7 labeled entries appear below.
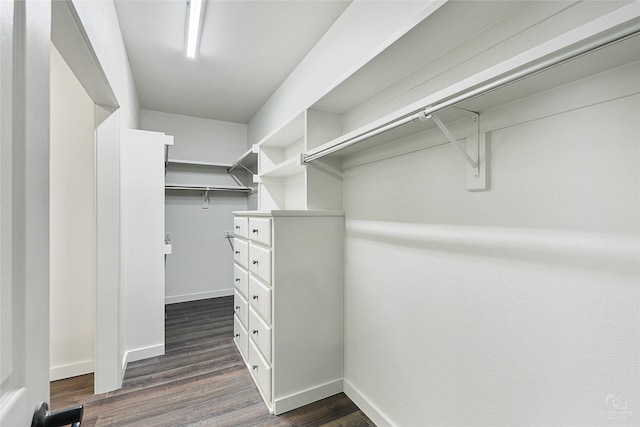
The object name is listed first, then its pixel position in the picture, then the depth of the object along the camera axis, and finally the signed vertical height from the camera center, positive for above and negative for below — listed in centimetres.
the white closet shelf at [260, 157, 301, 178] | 200 +38
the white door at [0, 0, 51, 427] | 39 +1
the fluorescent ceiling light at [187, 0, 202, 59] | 178 +136
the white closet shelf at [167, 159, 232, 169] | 361 +72
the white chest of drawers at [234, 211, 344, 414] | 176 -60
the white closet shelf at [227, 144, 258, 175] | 306 +70
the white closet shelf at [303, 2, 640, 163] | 59 +40
